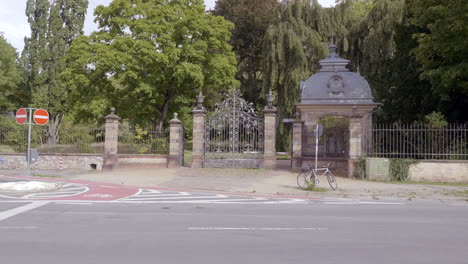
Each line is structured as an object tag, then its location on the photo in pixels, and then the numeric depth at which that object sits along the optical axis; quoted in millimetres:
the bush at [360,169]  20344
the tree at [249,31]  41969
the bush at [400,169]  19781
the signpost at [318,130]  17283
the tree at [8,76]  47288
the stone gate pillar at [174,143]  24422
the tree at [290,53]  35375
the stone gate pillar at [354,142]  20844
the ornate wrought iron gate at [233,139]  24375
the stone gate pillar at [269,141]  24031
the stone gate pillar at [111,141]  23828
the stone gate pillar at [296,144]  23953
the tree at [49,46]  43562
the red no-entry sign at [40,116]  17578
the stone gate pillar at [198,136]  24344
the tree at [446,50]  19875
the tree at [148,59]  31359
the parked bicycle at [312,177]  16375
